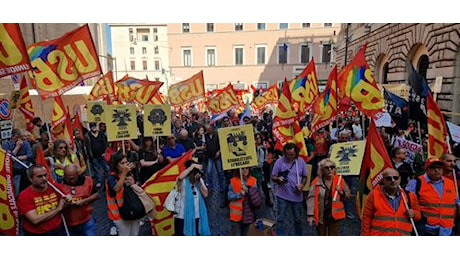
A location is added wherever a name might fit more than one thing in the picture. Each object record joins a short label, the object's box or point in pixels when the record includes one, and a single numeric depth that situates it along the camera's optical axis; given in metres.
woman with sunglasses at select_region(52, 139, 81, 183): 4.85
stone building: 10.84
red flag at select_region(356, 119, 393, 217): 3.64
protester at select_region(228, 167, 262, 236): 4.06
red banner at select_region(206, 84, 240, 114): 11.26
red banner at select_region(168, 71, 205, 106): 10.77
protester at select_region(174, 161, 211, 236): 3.94
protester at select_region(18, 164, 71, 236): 3.26
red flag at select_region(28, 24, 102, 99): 5.48
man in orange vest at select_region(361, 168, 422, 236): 3.21
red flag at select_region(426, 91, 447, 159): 4.14
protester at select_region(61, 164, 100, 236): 3.59
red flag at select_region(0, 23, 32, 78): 4.27
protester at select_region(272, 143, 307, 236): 4.40
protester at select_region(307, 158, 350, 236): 3.84
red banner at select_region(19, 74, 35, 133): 7.00
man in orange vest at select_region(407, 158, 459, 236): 3.51
